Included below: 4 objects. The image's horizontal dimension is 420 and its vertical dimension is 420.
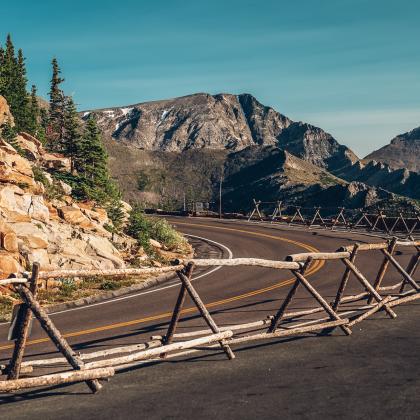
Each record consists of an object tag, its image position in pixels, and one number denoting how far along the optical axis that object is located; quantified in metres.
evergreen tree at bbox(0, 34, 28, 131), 53.43
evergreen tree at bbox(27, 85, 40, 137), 52.78
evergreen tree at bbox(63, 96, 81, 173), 36.62
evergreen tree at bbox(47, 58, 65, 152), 74.43
